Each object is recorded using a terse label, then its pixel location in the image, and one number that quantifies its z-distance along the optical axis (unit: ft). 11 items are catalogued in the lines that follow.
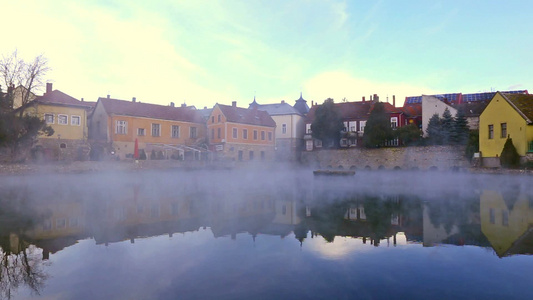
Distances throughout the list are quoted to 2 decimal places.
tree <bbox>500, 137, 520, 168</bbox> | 84.48
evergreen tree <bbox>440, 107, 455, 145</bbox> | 132.98
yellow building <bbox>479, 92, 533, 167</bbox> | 84.38
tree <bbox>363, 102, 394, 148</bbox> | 139.54
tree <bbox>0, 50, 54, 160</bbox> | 87.97
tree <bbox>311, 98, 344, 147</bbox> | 161.79
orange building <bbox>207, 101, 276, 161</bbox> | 151.53
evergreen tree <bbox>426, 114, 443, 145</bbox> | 134.10
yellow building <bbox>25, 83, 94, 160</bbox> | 113.19
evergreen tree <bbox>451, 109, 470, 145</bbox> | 129.87
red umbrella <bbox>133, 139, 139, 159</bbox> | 114.68
